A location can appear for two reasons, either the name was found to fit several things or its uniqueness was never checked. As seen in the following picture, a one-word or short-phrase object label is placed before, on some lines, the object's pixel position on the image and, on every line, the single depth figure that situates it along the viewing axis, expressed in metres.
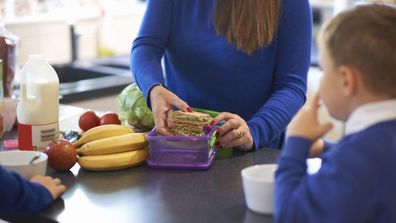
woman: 1.61
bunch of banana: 1.39
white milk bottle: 1.46
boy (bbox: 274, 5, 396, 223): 0.95
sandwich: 1.44
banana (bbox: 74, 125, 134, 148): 1.49
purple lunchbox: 1.41
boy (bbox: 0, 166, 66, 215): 1.11
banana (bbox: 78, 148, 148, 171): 1.39
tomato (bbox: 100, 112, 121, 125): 1.73
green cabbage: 1.70
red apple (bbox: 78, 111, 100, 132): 1.73
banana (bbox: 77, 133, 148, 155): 1.42
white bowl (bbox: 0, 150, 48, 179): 1.25
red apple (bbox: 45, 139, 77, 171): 1.38
